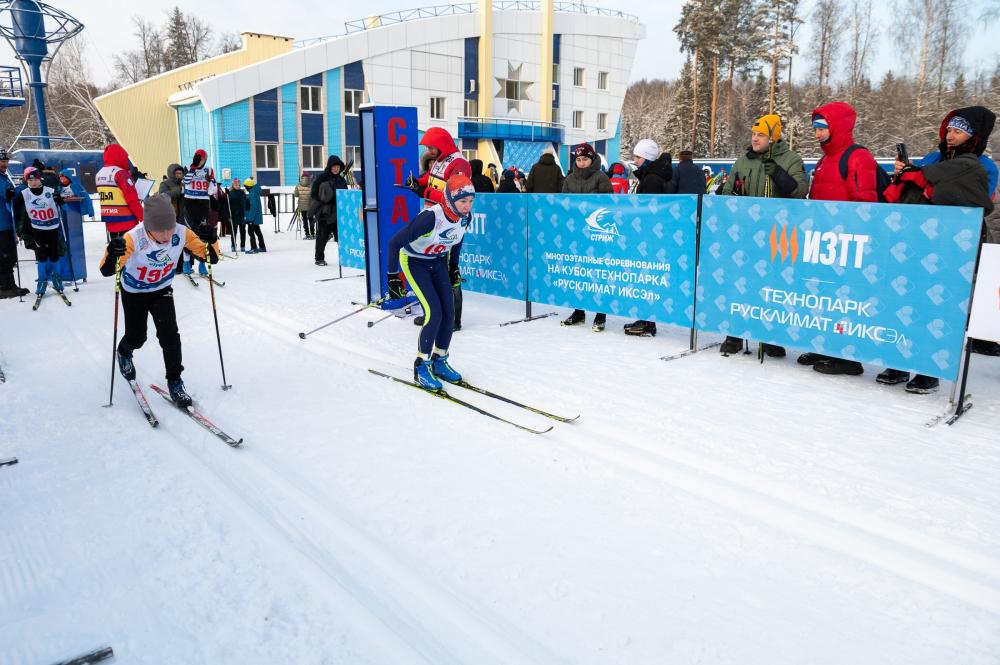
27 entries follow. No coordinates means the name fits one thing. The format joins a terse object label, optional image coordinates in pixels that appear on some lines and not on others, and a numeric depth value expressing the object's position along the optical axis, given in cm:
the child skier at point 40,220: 938
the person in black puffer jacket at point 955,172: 494
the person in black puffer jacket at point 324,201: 1270
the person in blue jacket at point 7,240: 940
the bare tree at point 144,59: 6512
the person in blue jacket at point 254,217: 1519
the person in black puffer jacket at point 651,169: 749
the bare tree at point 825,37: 4622
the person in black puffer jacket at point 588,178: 752
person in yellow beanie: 609
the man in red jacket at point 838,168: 558
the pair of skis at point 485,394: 485
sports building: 3119
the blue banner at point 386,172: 808
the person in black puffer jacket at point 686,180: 772
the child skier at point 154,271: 488
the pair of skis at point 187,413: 458
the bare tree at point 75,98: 5416
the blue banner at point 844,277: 492
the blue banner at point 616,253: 658
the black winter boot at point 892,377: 557
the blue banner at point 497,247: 806
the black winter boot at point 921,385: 536
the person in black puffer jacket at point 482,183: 912
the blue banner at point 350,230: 1115
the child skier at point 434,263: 539
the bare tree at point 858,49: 4556
